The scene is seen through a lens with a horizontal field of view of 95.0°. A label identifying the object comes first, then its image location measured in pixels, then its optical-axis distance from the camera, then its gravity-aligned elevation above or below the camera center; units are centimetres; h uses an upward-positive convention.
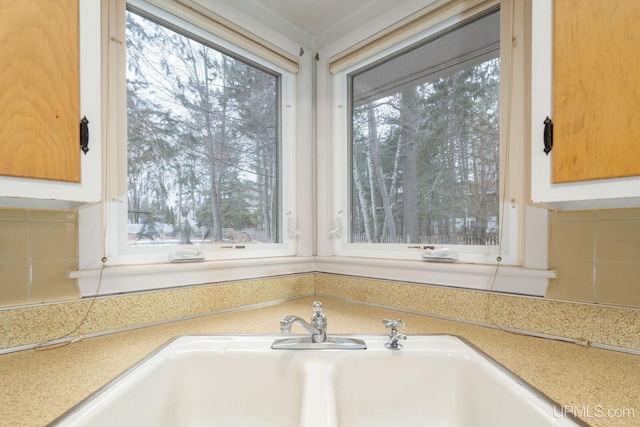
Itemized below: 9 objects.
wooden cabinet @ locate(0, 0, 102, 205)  62 +25
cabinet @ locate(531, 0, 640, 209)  61 +26
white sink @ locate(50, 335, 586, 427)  78 -49
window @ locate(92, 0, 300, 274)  107 +32
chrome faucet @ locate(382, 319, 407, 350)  88 -38
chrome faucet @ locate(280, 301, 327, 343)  90 -36
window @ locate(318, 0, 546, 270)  106 +32
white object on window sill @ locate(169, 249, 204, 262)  117 -19
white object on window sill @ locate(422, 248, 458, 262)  119 -18
